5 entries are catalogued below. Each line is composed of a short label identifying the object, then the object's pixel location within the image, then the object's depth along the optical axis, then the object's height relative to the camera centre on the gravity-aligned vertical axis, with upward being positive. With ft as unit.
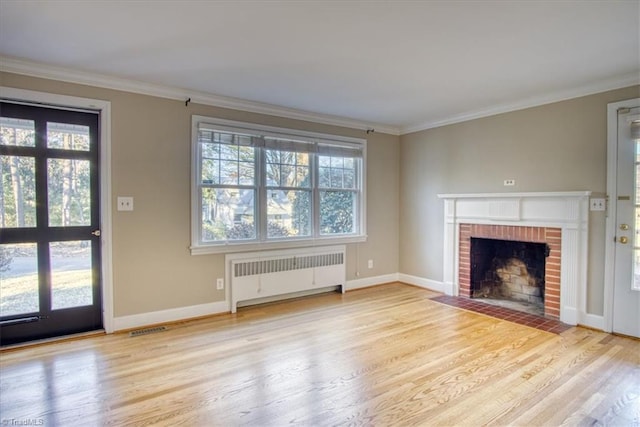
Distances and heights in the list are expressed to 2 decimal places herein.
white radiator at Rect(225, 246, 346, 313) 13.48 -2.71
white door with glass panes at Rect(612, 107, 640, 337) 10.67 -0.65
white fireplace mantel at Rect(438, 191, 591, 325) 11.71 -0.45
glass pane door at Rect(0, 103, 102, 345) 10.03 -0.50
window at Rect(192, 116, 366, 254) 12.92 +0.78
